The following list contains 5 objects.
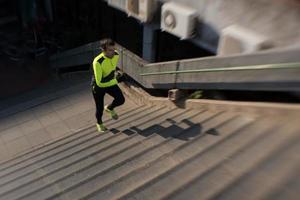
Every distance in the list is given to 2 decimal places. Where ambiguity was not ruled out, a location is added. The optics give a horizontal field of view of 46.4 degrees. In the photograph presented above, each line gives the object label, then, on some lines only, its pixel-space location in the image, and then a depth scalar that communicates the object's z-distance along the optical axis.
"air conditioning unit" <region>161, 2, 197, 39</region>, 6.88
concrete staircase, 3.34
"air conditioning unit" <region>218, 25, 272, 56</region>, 5.52
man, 5.41
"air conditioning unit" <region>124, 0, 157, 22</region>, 8.05
